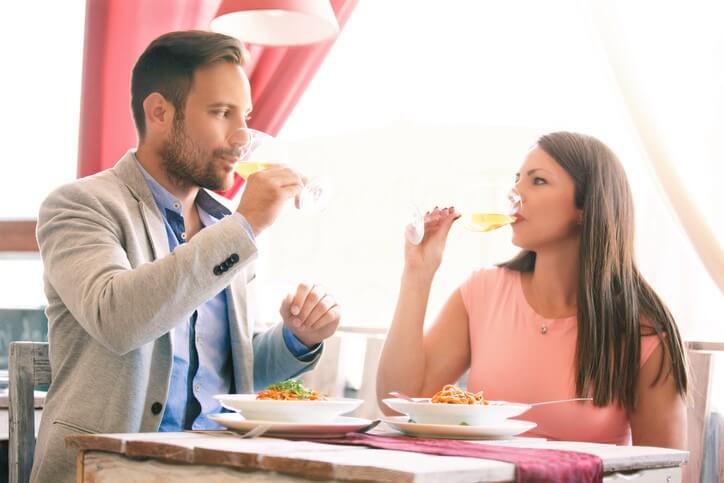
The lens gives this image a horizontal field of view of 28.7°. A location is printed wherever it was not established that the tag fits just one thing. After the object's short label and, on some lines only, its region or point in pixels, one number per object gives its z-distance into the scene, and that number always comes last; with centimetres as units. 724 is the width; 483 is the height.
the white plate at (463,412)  186
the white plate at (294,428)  180
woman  223
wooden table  156
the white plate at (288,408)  183
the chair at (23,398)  205
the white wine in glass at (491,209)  218
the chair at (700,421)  236
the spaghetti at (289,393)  186
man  193
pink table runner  163
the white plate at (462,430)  184
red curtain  316
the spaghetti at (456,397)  189
